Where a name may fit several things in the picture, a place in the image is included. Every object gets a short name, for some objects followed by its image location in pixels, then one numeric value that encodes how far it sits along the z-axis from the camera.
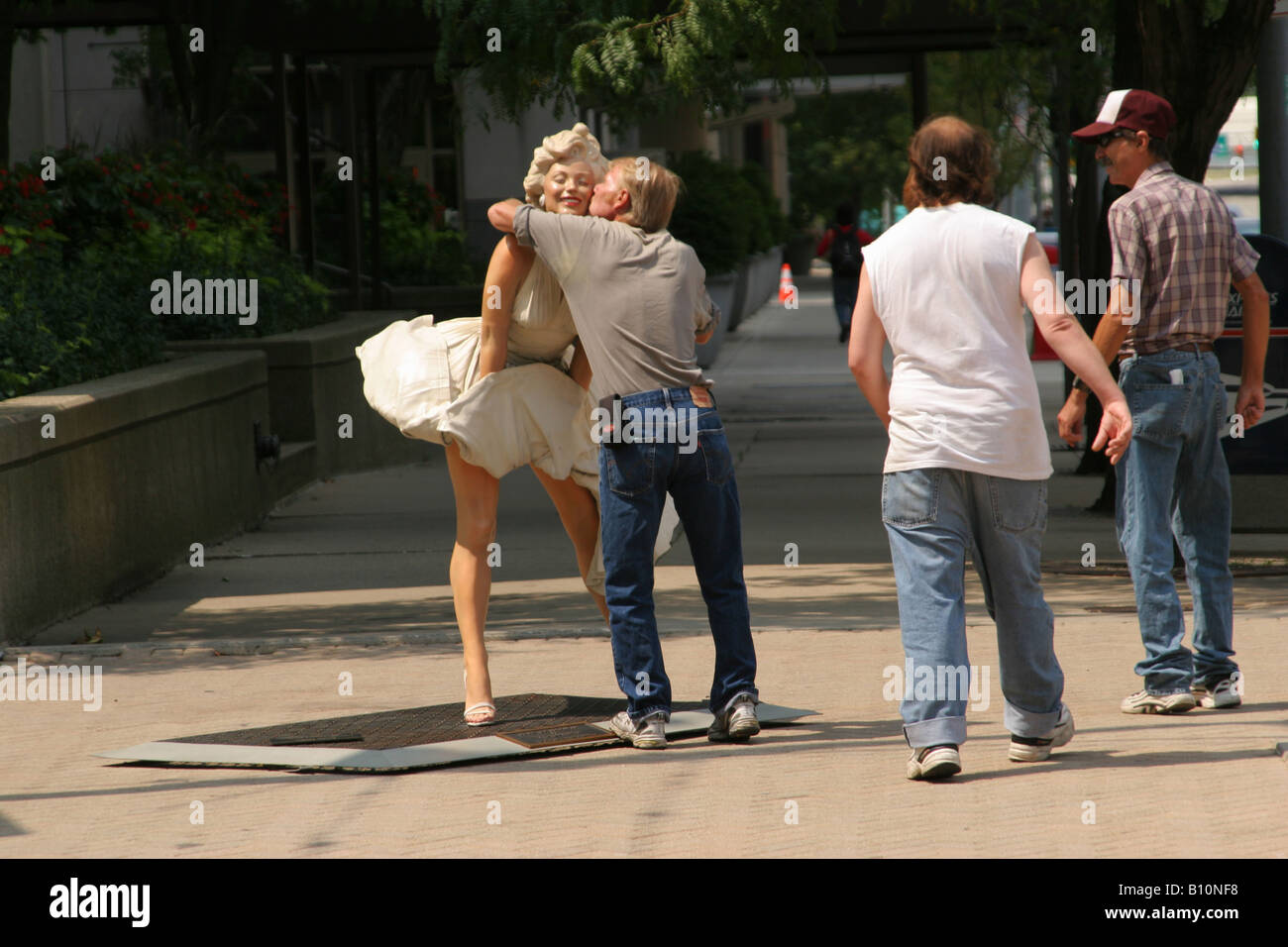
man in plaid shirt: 12.23
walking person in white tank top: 10.63
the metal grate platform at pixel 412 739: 11.80
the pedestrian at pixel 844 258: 53.28
